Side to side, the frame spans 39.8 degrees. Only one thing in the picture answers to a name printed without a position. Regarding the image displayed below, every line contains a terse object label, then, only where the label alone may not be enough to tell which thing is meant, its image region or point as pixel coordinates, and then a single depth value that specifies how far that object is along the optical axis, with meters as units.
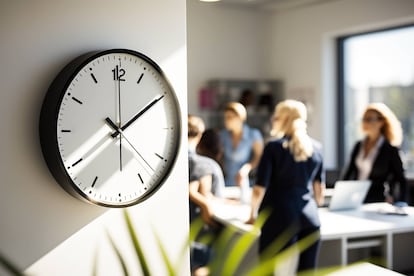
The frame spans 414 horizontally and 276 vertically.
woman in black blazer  4.48
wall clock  1.88
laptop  4.14
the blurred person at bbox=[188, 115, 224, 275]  3.73
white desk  3.65
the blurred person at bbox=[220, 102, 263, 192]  5.87
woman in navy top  3.49
